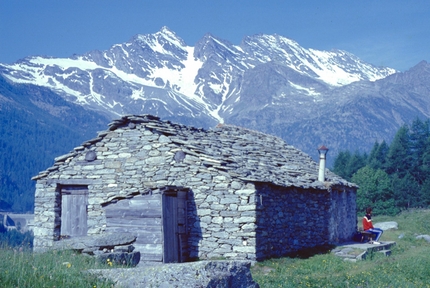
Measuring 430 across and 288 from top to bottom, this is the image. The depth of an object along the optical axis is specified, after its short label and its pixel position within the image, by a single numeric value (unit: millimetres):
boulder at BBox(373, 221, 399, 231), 29478
